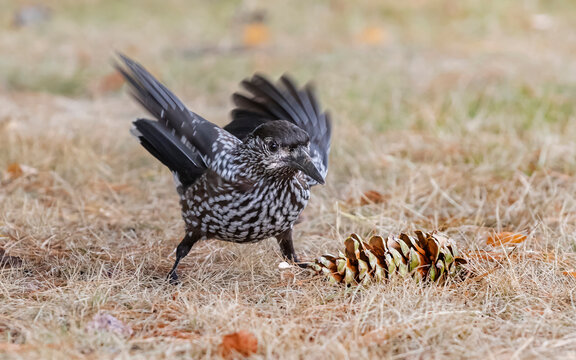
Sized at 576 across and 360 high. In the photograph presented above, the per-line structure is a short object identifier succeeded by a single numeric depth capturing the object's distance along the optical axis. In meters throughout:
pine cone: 5.27
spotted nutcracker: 5.46
